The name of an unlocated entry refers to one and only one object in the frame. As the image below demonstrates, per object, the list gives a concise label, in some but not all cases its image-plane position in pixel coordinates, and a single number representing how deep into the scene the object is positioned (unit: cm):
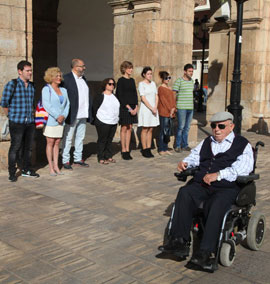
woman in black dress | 794
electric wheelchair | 360
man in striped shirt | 884
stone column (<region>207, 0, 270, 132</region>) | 1294
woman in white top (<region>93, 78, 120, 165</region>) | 758
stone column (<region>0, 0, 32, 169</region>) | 672
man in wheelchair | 355
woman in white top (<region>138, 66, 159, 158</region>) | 816
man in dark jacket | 707
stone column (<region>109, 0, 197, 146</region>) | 934
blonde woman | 654
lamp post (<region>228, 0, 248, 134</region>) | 890
